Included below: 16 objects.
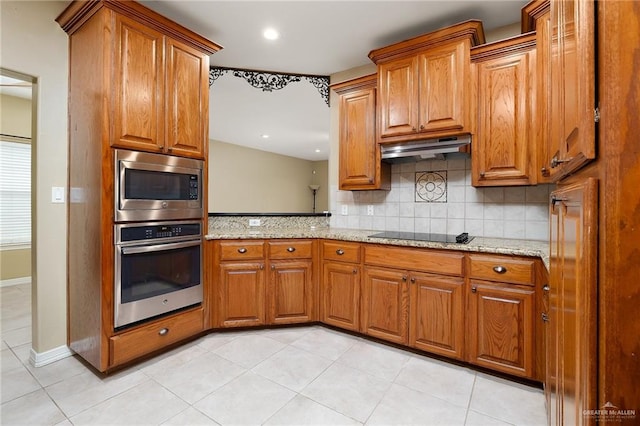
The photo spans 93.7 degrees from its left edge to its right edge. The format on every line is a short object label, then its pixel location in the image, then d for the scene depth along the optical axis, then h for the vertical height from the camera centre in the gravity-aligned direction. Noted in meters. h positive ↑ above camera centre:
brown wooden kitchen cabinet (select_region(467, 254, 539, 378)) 1.84 -0.65
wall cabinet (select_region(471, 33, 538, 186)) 2.08 +0.71
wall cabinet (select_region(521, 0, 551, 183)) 1.91 +0.98
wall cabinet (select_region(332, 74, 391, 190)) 2.75 +0.68
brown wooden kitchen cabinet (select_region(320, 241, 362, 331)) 2.53 -0.63
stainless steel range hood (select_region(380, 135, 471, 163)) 2.30 +0.52
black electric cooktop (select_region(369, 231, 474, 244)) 2.24 -0.20
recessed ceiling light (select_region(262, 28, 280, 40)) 2.54 +1.53
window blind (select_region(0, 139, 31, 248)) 3.98 +0.22
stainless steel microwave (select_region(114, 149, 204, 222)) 1.98 +0.17
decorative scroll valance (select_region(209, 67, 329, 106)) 3.27 +1.49
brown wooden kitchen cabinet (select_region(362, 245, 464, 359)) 2.09 -0.64
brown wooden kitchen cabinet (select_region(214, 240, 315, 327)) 2.59 -0.63
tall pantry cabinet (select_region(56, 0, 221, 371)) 1.92 +0.60
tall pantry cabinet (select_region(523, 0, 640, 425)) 0.51 +0.00
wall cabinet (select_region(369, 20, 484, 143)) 2.24 +1.02
